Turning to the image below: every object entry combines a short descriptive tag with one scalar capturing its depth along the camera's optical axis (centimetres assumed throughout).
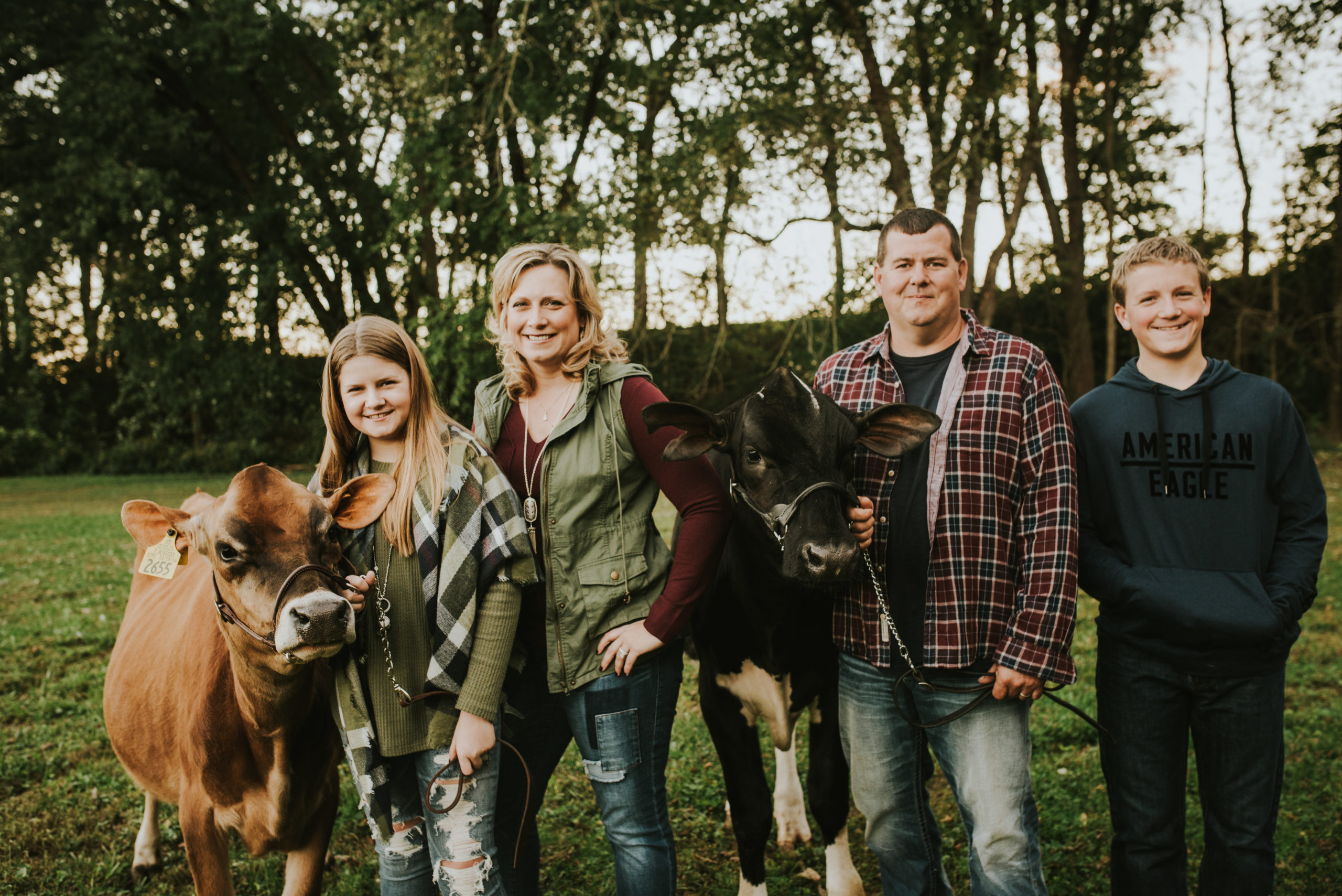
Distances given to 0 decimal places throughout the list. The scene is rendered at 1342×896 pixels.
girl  245
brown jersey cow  249
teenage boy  258
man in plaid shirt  250
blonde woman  253
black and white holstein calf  267
